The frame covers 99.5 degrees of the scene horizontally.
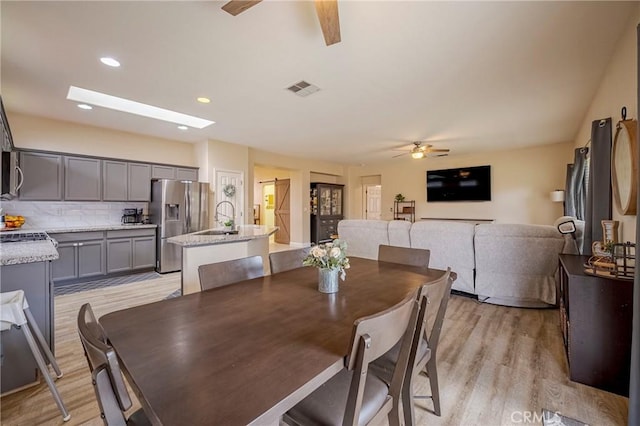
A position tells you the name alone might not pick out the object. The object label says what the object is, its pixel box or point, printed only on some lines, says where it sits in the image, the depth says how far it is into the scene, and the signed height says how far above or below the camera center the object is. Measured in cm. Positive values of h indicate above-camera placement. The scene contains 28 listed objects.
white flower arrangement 159 -28
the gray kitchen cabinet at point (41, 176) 407 +52
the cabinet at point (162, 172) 527 +75
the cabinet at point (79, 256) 413 -74
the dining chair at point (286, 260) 215 -41
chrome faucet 578 -10
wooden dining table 71 -50
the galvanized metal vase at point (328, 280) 158 -41
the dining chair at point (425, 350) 123 -77
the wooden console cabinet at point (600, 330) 182 -83
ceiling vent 314 +146
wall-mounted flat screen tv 713 +74
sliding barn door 877 -3
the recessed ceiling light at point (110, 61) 259 +145
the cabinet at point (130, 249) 460 -70
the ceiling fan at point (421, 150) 579 +132
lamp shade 568 +32
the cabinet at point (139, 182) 501 +53
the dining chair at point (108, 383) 72 -47
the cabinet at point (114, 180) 473 +52
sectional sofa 316 -56
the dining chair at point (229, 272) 168 -41
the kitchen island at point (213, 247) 268 -42
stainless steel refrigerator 505 -4
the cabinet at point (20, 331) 185 -84
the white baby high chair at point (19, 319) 161 -65
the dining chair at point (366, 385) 87 -72
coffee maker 514 -12
